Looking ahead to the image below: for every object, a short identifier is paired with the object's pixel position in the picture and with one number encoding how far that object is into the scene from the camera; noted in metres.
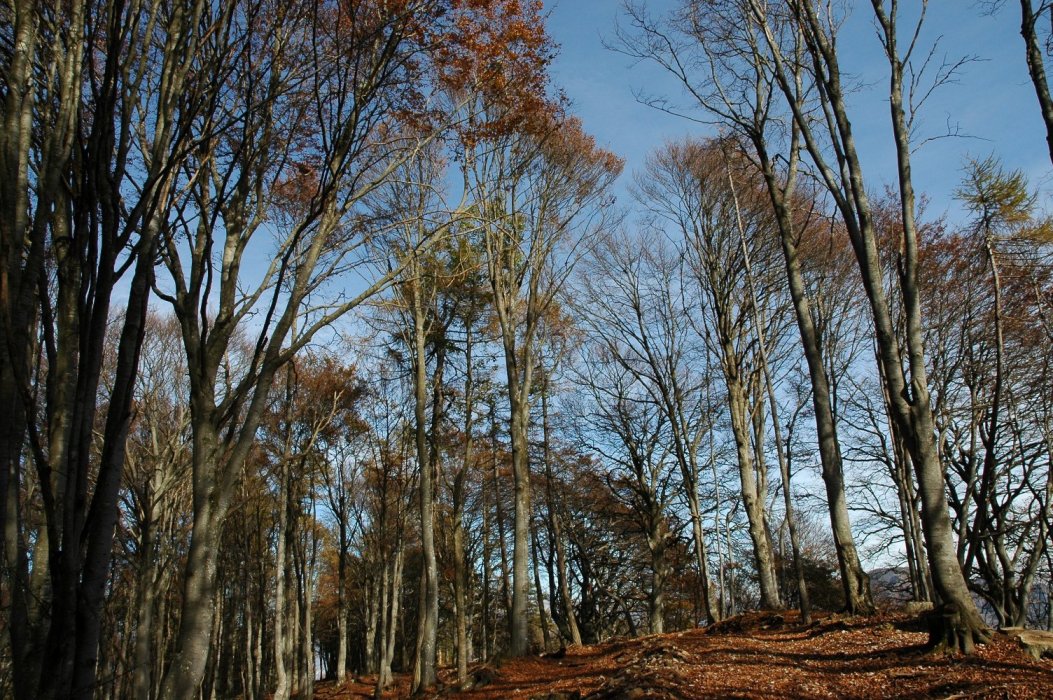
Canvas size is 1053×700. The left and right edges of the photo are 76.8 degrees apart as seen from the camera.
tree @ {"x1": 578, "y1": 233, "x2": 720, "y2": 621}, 16.91
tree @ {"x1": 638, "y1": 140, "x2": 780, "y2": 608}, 14.88
